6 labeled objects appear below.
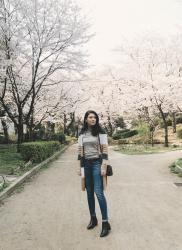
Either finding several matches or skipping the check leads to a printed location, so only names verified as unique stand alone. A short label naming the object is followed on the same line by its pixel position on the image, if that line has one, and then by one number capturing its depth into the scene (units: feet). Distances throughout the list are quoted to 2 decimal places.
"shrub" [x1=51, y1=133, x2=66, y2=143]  54.97
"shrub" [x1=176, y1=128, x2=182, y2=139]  57.53
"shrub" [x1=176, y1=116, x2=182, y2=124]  71.73
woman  9.14
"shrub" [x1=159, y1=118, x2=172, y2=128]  73.67
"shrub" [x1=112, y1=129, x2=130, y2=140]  74.89
